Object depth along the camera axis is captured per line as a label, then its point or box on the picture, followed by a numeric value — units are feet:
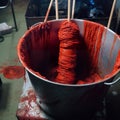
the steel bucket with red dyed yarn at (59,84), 2.37
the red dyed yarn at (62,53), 3.11
